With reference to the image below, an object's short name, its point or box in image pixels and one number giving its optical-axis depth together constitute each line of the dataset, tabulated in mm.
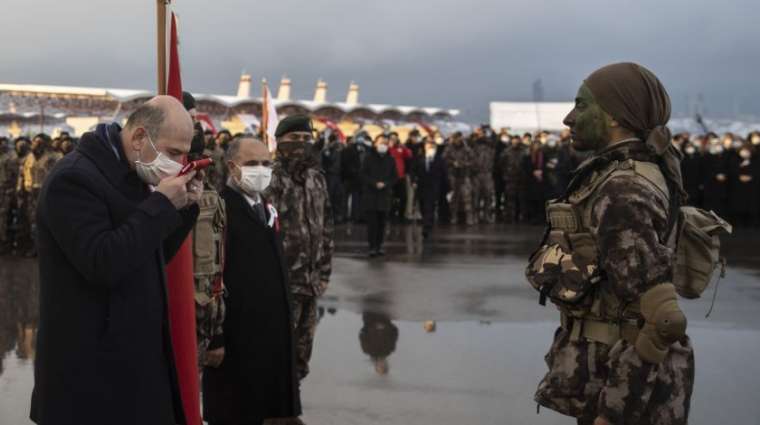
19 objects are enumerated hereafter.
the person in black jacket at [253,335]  4746
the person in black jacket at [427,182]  18031
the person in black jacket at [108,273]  2816
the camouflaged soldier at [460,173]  21500
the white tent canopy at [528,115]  59031
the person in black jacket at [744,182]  19688
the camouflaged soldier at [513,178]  22031
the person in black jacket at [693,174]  20312
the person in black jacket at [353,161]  20875
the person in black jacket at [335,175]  21250
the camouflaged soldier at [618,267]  3002
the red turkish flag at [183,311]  3613
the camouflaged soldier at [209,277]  4480
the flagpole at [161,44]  3842
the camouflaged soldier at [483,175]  22031
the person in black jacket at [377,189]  14406
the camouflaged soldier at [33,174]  15719
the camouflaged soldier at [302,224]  5805
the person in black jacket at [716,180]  19984
